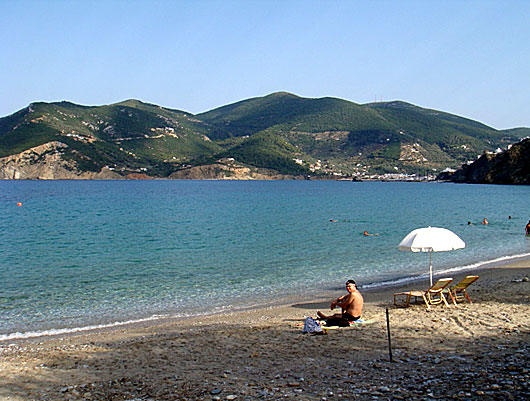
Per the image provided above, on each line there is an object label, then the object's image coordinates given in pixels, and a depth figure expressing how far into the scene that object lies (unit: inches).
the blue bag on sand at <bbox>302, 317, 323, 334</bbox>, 436.8
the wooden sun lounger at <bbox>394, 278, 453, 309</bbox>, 530.9
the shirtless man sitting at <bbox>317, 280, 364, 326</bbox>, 456.1
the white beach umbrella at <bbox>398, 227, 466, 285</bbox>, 545.3
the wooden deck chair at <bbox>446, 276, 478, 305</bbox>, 550.6
